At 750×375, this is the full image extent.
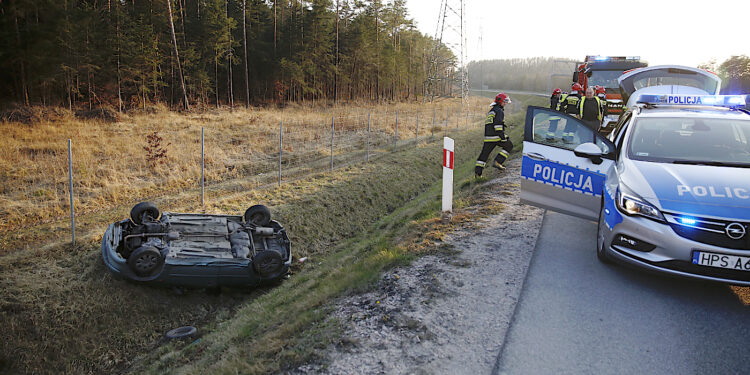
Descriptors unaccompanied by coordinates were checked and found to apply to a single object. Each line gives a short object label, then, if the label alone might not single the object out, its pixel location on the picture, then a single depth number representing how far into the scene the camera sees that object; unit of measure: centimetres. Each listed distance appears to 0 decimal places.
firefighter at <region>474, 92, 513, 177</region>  1067
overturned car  679
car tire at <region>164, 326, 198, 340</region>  646
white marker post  721
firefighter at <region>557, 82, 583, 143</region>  1241
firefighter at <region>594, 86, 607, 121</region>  1208
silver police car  417
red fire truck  1673
